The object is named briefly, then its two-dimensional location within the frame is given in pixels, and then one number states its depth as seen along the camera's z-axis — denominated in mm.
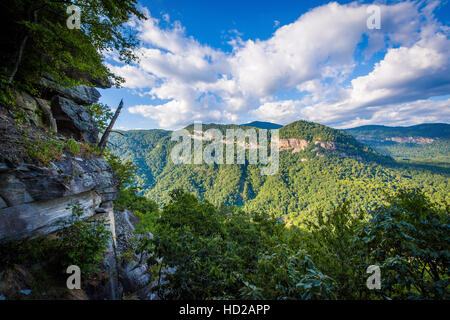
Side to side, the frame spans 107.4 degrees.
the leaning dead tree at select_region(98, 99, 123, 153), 10661
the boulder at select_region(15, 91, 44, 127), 6334
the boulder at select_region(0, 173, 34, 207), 4057
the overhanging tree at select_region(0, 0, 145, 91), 5727
